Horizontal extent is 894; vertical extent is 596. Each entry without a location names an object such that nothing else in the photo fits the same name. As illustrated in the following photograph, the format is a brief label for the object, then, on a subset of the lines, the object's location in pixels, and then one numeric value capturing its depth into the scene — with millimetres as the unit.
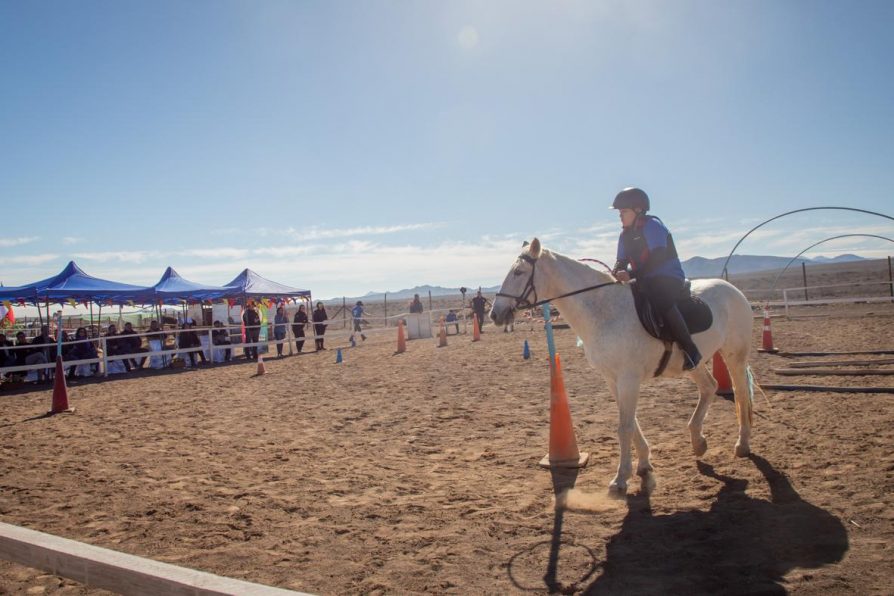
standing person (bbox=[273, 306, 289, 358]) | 22994
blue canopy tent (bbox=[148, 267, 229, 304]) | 21547
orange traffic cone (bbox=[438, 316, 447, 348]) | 21516
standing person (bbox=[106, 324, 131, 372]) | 19594
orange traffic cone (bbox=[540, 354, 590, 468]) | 5895
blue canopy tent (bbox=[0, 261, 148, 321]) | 17781
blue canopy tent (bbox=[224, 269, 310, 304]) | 23608
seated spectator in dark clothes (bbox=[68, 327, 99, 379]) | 18375
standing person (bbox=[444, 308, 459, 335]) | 31447
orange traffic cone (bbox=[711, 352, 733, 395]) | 9031
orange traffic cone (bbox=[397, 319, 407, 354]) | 20858
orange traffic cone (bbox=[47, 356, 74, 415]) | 11086
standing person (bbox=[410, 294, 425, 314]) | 29188
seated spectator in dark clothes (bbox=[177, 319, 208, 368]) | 21078
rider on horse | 5250
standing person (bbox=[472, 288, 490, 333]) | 24422
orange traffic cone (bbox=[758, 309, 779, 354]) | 13562
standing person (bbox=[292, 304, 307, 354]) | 23503
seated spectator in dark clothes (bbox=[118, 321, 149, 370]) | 19730
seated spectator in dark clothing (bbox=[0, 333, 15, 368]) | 16812
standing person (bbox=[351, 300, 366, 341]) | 27953
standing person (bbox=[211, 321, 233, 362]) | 22062
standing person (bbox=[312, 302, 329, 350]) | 27459
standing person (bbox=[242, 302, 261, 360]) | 23125
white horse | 5211
